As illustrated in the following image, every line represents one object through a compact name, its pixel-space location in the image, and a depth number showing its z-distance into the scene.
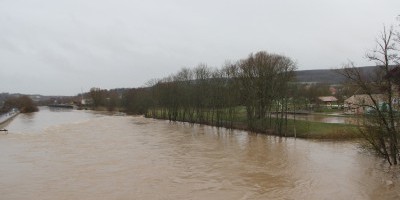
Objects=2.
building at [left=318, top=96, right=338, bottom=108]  102.88
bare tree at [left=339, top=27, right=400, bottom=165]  20.69
